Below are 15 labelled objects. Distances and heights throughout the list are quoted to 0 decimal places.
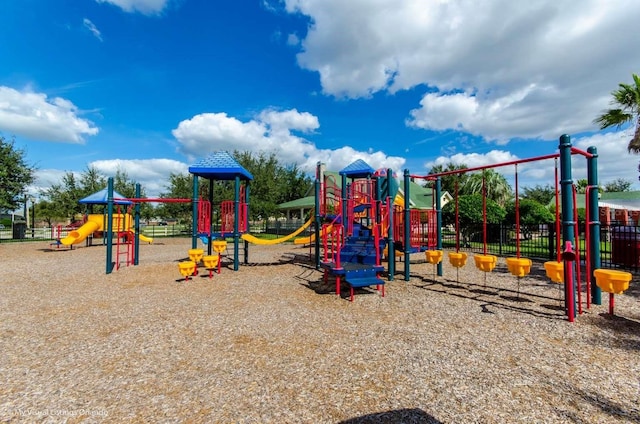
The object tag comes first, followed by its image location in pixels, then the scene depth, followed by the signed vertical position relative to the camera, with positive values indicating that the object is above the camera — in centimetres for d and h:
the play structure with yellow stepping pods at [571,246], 501 -43
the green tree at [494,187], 3175 +359
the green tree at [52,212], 2694 +115
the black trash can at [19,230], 2394 -46
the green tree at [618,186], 6081 +686
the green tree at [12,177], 2188 +338
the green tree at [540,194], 5301 +487
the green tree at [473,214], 1770 +45
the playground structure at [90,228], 1589 -24
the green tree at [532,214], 1994 +50
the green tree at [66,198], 2628 +215
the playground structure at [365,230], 689 -23
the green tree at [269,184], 2844 +465
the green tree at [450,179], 3883 +571
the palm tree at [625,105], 1049 +387
